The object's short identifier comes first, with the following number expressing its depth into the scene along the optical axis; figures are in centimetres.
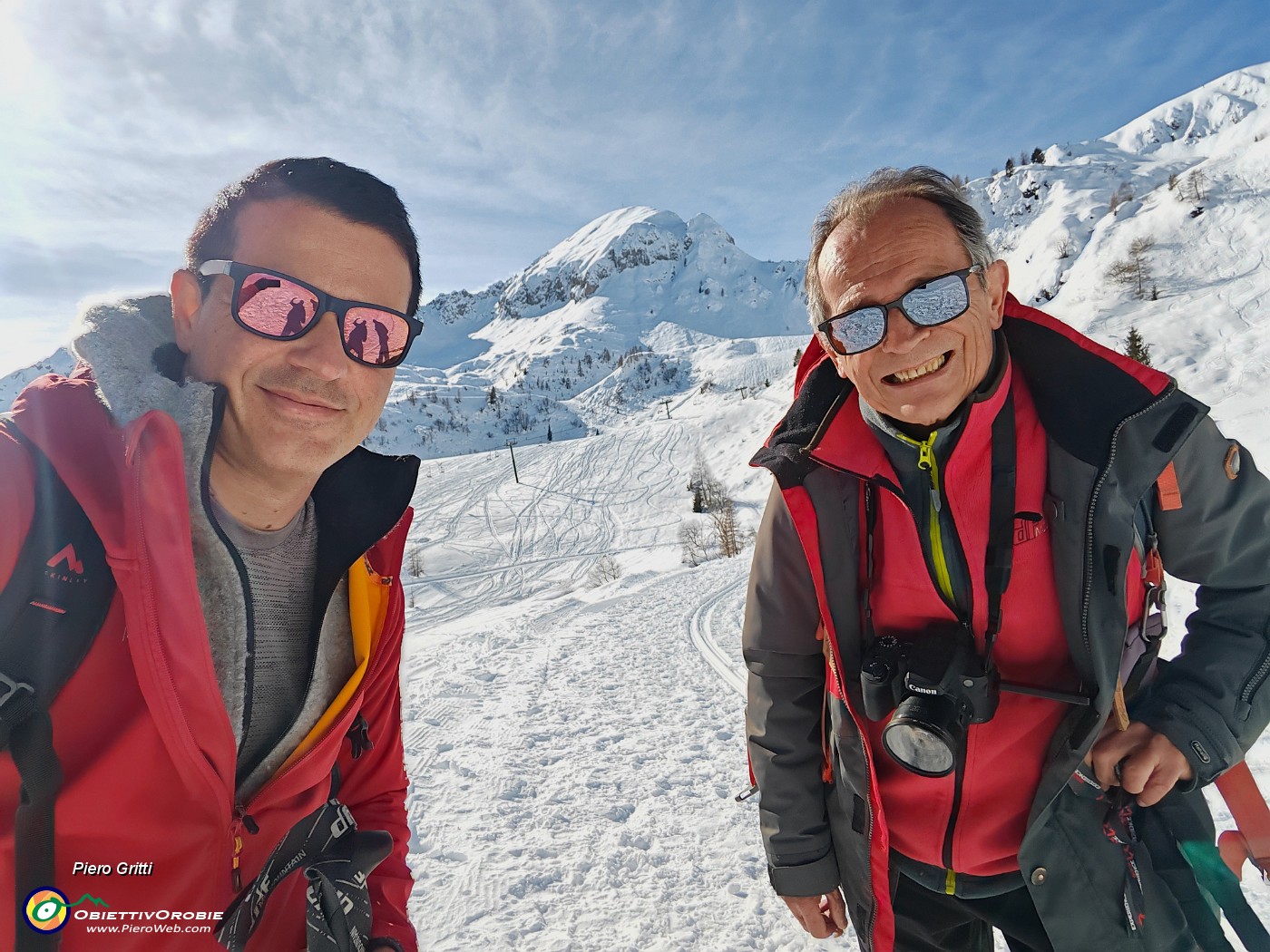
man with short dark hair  48
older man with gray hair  56
